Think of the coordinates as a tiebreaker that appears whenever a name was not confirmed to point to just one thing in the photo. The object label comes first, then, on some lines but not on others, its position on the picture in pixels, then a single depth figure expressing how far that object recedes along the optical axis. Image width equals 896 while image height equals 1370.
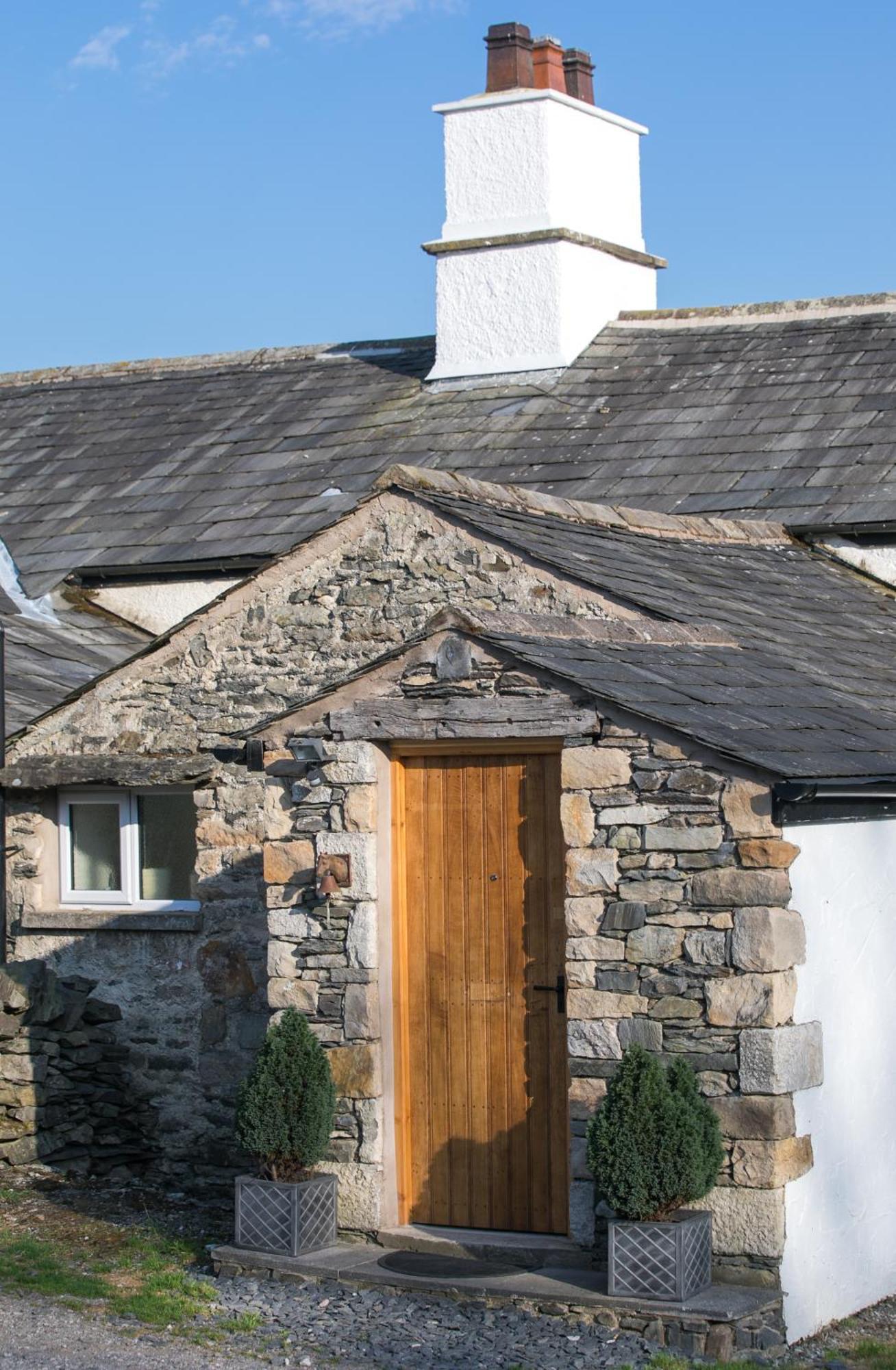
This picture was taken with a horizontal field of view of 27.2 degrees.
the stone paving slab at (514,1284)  6.93
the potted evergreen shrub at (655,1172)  6.92
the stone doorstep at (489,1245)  7.60
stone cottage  7.45
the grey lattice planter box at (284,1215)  7.78
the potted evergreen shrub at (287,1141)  7.80
